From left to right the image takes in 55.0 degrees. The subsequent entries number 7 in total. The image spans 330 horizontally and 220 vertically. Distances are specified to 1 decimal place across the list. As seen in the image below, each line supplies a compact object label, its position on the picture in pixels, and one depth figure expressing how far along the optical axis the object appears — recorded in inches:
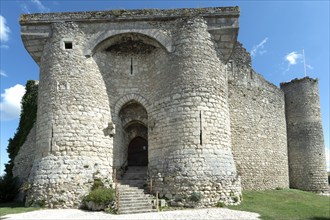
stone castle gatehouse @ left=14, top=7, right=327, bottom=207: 460.4
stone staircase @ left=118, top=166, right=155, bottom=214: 414.0
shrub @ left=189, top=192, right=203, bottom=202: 438.9
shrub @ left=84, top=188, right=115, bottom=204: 422.6
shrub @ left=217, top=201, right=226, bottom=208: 446.0
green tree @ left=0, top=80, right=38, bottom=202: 685.3
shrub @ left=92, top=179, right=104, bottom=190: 464.1
